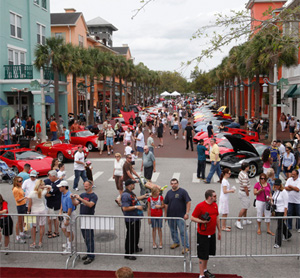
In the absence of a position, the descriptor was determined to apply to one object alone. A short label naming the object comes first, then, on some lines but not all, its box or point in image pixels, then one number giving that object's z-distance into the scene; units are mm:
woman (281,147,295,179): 14086
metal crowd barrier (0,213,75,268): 8180
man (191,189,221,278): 7246
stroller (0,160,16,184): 16219
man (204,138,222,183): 14991
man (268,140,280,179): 14828
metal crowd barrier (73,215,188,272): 8039
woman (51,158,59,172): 11505
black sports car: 16562
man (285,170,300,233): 9453
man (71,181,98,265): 8055
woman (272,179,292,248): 8977
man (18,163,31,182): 11198
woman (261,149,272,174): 12748
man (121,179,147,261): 8188
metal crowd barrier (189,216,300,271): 8047
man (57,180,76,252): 8320
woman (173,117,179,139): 30688
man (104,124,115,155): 23130
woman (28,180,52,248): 8844
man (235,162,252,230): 10039
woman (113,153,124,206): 12812
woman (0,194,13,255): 8430
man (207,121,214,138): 25000
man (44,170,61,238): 9672
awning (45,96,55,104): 36875
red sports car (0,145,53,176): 17000
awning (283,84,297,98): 37750
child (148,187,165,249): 8461
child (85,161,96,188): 14447
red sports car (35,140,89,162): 21125
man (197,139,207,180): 15603
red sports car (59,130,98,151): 25062
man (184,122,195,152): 24828
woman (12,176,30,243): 9484
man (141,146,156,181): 13570
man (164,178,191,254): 8367
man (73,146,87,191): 13984
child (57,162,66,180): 10584
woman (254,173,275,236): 9680
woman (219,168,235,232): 9950
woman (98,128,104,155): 23938
